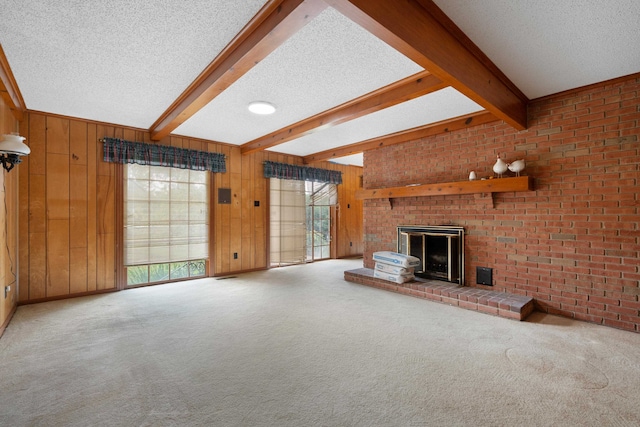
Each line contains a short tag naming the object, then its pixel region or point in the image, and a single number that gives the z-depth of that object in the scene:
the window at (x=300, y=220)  5.93
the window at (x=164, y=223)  4.28
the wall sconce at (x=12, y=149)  2.43
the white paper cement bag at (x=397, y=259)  4.07
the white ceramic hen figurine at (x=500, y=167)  3.45
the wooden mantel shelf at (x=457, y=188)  3.26
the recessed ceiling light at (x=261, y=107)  3.29
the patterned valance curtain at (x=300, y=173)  5.73
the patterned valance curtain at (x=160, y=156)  4.09
